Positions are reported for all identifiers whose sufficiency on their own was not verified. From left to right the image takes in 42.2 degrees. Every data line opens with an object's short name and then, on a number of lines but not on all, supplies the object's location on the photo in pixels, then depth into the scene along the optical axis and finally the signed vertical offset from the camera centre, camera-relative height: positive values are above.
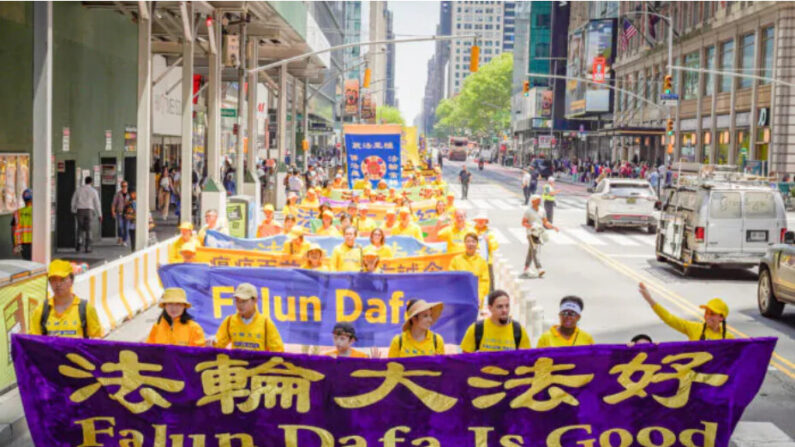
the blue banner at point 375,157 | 33.34 -0.49
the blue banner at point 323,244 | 17.11 -1.73
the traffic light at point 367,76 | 44.73 +2.89
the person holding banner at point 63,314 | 8.96 -1.60
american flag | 72.00 +8.74
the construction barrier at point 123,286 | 14.55 -2.33
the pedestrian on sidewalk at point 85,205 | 23.14 -1.63
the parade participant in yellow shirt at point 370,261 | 12.08 -1.41
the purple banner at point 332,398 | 7.41 -1.86
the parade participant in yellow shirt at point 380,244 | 14.48 -1.46
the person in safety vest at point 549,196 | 30.52 -1.47
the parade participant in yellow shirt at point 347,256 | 13.68 -1.54
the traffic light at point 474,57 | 34.19 +2.95
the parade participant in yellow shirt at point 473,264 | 12.77 -1.48
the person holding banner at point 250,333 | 8.65 -1.64
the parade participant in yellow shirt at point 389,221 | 18.38 -1.41
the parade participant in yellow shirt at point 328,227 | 17.89 -1.51
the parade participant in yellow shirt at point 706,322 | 8.91 -1.53
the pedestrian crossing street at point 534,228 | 21.25 -1.69
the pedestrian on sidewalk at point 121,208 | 24.53 -1.75
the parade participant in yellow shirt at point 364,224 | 19.08 -1.60
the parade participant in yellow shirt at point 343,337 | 8.29 -1.58
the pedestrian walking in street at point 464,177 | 48.97 -1.57
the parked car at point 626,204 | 32.59 -1.75
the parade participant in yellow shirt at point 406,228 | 18.12 -1.51
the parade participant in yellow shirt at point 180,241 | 15.12 -1.59
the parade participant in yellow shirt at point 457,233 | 15.94 -1.39
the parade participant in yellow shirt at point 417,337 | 8.02 -1.53
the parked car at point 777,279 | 15.70 -1.97
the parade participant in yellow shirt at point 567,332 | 8.09 -1.47
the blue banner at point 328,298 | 12.17 -1.88
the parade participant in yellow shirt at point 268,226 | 18.97 -1.61
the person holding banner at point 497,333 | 8.17 -1.50
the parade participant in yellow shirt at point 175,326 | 8.59 -1.60
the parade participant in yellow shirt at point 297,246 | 14.80 -1.53
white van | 21.11 -1.43
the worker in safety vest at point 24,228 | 20.64 -1.94
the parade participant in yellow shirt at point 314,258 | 12.69 -1.45
